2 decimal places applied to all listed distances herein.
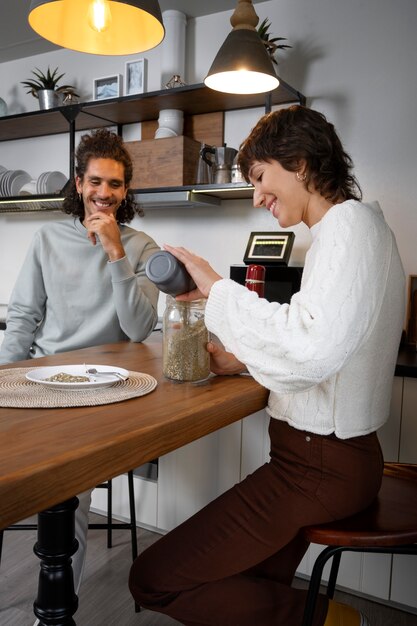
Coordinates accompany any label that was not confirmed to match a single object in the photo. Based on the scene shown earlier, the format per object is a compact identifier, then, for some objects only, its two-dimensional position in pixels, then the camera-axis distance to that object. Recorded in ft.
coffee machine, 8.20
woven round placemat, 3.04
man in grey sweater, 5.78
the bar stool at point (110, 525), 6.33
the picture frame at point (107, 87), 10.78
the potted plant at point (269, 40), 8.77
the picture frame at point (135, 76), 10.54
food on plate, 3.41
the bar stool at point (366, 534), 3.41
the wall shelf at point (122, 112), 9.02
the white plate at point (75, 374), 3.29
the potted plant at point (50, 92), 11.07
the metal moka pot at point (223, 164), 9.00
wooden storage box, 9.34
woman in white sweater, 3.18
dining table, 2.10
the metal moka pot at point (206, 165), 9.20
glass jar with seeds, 3.76
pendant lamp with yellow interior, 5.14
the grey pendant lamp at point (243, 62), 6.38
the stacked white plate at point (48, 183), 10.91
